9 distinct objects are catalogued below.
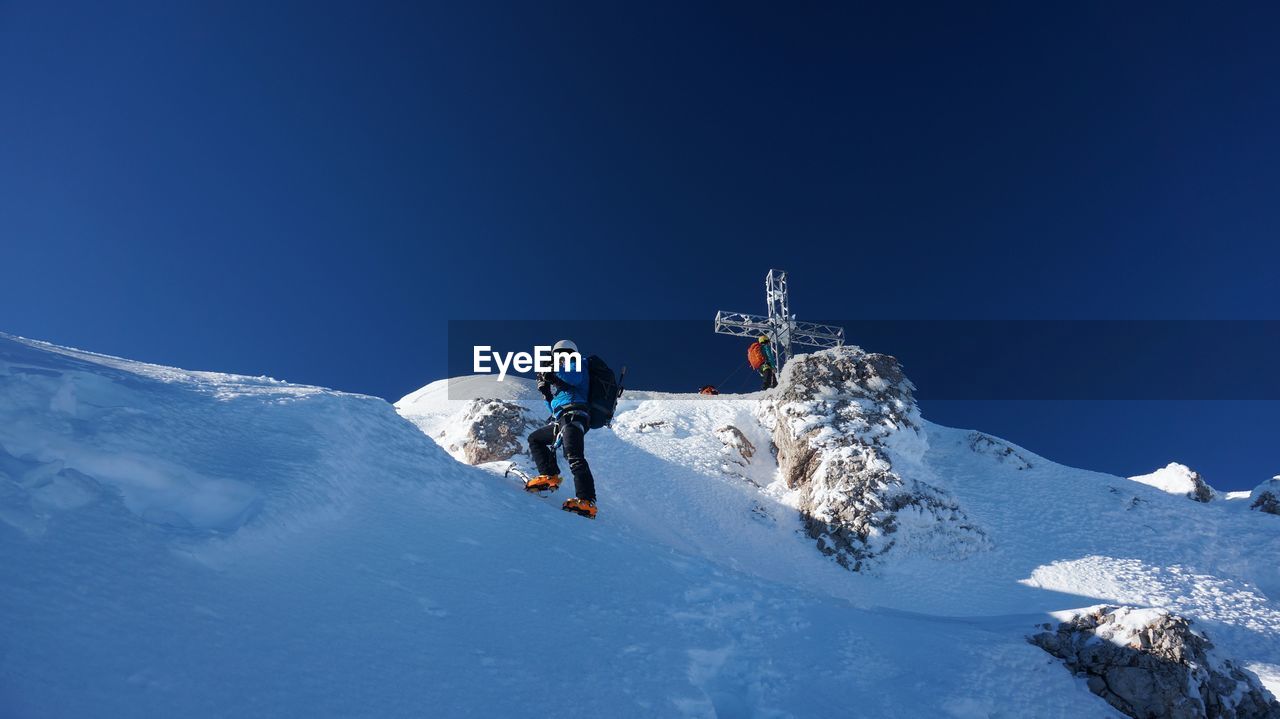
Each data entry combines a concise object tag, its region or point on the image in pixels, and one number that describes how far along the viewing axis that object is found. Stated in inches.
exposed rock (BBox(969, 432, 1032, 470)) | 732.7
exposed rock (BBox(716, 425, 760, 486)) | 701.9
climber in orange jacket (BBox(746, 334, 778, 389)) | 1037.2
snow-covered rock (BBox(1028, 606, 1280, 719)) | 221.5
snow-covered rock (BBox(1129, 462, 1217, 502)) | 788.0
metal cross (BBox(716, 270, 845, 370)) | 1293.1
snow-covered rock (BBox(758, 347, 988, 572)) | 573.3
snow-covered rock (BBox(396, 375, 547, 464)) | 664.4
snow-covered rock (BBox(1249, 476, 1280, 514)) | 677.9
